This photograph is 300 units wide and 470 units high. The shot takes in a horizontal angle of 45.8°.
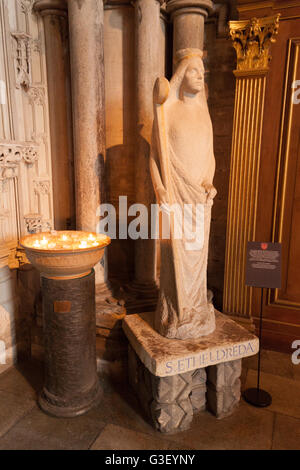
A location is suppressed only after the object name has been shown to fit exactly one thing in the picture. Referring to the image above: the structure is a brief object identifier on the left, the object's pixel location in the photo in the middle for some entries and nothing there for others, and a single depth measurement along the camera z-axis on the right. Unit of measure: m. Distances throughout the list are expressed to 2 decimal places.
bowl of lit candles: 2.63
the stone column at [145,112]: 3.59
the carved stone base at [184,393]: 2.70
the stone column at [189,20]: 3.80
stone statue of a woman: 2.71
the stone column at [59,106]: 3.82
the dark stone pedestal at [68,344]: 2.84
